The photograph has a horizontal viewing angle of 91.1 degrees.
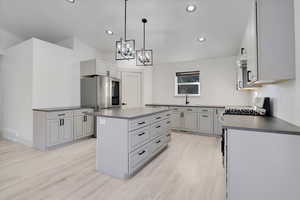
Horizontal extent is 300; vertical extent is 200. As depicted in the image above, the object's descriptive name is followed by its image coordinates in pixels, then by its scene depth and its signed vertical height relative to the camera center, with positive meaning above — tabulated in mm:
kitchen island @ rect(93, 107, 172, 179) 2087 -663
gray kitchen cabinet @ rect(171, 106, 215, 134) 4406 -624
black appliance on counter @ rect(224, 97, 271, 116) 2268 -184
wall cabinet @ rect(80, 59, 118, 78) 4156 +945
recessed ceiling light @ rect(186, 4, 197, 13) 2921 +1845
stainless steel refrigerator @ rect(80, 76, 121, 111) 4234 +234
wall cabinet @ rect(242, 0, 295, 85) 1455 +606
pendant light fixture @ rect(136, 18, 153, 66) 3087 +917
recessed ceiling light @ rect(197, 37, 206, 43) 3897 +1625
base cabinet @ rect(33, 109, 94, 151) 3189 -649
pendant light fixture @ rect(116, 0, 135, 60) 2600 +912
